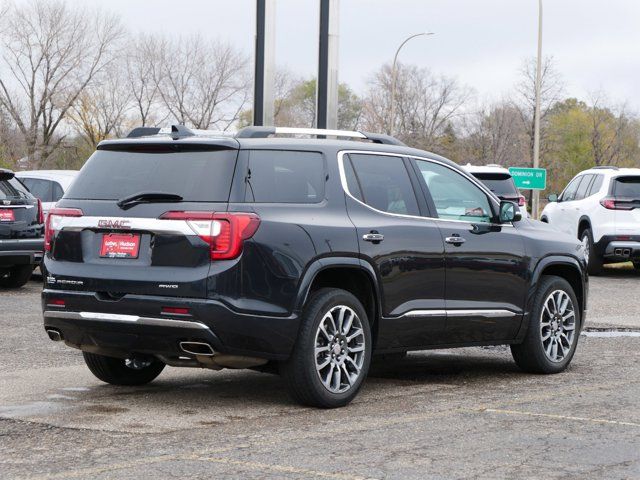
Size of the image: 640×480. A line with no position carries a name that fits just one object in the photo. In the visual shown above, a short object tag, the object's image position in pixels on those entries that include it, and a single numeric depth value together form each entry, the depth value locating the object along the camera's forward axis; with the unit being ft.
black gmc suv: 23.17
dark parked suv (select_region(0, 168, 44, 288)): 51.21
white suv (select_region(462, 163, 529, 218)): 71.61
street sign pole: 133.59
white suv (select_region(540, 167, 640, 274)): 67.36
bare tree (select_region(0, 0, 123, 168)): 208.54
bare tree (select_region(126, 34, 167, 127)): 212.23
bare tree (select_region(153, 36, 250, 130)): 215.72
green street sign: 118.73
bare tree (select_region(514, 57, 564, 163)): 214.28
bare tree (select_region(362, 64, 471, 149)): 256.32
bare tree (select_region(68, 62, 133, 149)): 212.23
